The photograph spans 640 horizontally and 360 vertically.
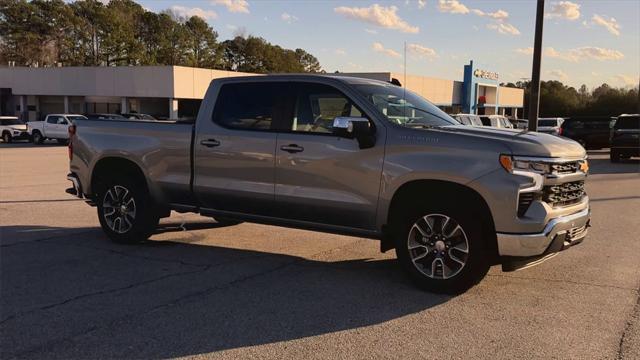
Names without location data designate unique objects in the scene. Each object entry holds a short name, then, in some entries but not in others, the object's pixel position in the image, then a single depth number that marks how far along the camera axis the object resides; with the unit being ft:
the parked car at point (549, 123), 115.10
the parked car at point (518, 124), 120.30
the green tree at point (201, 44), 306.35
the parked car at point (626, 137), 74.54
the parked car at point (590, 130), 94.84
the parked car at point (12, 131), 118.52
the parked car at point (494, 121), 93.71
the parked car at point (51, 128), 112.27
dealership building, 154.51
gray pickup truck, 17.38
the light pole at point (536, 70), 50.98
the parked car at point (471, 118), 82.61
